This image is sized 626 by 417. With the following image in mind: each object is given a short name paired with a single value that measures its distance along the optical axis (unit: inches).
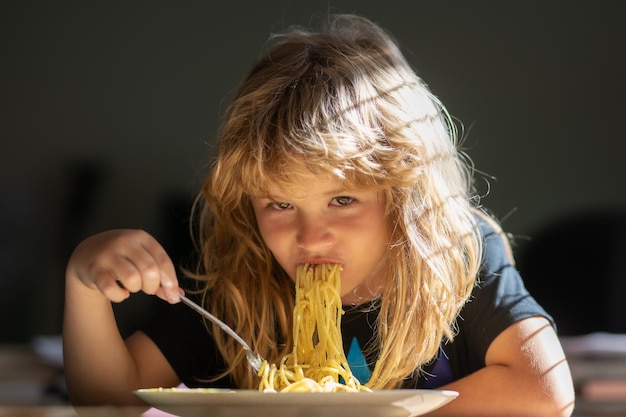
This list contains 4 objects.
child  55.0
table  48.7
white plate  46.9
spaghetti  55.1
